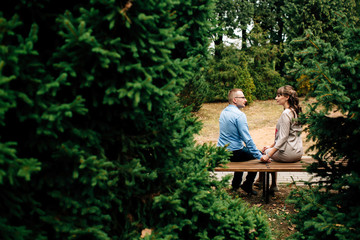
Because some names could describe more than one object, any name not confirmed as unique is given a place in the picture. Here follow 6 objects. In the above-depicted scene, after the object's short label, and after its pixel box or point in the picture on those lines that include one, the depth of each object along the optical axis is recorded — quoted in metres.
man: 4.79
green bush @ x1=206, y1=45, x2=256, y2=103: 17.77
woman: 4.69
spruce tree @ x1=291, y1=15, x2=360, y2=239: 2.80
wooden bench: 4.54
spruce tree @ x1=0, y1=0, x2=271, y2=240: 1.81
